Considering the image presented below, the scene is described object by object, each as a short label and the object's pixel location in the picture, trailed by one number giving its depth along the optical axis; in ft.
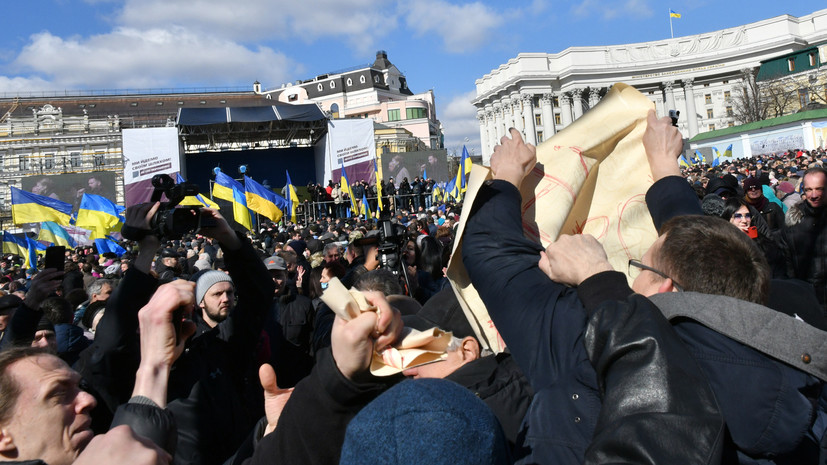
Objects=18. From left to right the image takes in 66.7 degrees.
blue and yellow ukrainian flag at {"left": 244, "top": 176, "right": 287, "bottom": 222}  50.67
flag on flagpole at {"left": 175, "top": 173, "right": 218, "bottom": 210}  51.49
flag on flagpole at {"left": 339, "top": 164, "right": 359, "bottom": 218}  68.82
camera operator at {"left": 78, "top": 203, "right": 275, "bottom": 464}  7.88
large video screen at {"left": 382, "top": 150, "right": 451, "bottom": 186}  104.94
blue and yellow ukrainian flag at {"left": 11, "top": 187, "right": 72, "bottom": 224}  47.19
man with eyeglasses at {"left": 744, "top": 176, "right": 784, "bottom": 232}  21.66
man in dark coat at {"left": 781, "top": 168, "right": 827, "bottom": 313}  14.93
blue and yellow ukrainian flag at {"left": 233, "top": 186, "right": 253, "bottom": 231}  47.14
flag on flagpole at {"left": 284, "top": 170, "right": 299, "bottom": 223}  61.61
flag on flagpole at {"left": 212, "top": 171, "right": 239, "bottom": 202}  50.01
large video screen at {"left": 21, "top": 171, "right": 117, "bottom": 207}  95.35
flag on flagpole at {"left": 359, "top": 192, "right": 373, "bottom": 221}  64.77
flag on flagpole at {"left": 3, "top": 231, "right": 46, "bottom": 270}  44.52
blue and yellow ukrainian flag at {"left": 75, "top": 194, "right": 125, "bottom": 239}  46.98
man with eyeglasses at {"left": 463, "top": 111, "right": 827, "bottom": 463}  4.04
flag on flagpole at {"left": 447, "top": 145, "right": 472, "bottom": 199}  62.44
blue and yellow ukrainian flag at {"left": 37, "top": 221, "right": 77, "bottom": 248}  48.93
